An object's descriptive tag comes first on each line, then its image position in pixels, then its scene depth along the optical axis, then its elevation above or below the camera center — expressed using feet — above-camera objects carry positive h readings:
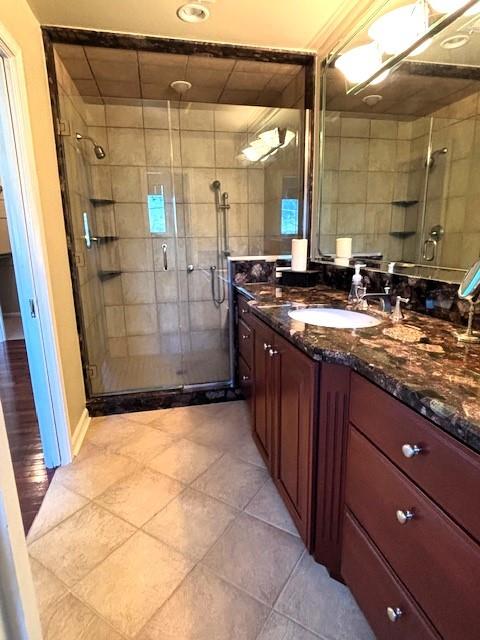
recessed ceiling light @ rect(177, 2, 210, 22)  5.87 +3.71
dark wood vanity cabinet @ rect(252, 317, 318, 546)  4.04 -2.38
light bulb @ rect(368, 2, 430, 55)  4.95 +2.94
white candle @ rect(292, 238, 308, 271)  7.69 -0.42
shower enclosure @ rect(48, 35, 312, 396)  8.29 +1.01
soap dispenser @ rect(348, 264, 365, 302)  5.76 -0.81
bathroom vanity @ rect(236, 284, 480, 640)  2.31 -1.90
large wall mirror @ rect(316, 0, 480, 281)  4.46 +1.44
